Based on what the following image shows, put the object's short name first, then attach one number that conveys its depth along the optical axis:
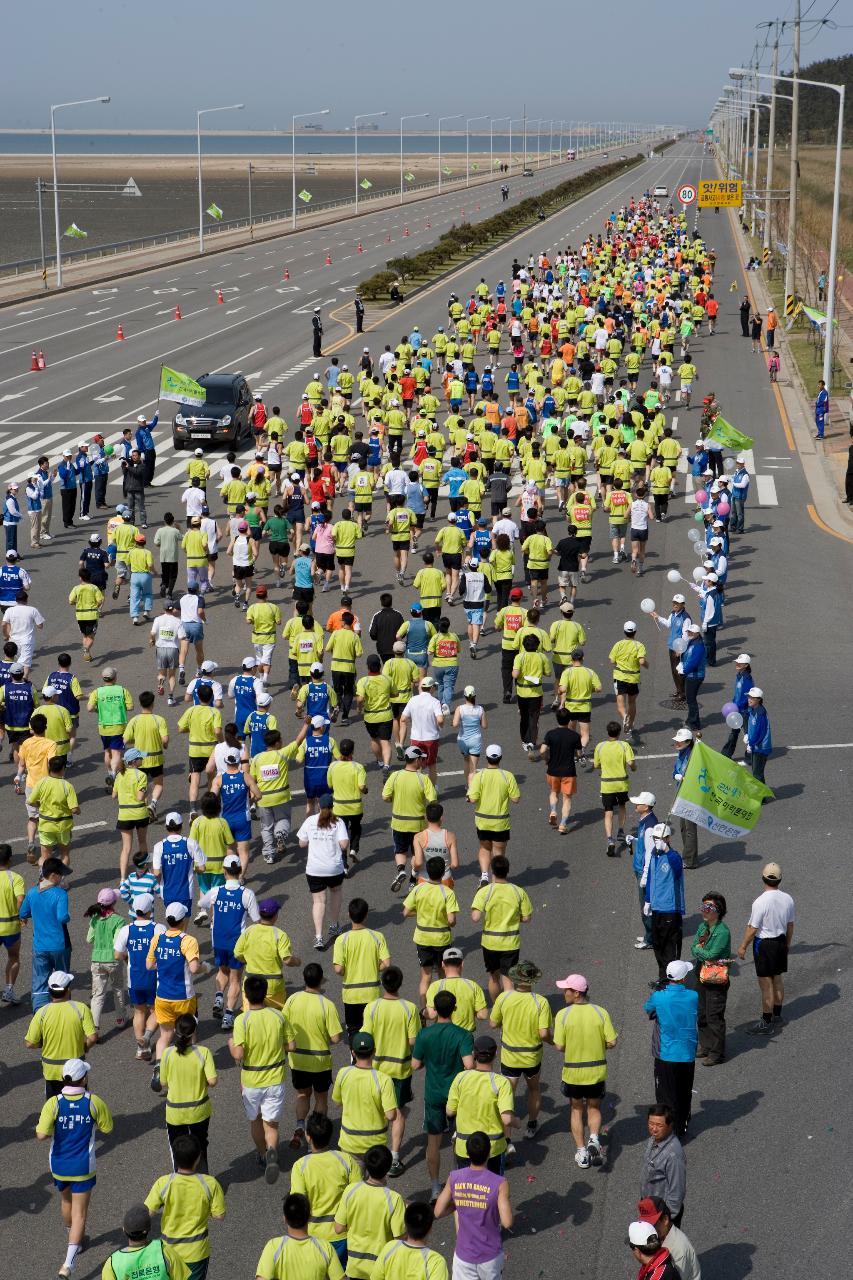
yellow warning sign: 91.06
